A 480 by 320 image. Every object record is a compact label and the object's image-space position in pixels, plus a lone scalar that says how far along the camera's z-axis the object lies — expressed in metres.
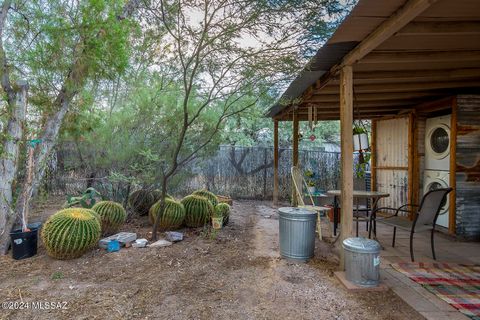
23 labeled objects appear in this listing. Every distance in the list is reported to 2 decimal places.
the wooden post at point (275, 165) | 6.92
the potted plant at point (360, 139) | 3.77
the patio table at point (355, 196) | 3.79
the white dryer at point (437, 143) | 4.56
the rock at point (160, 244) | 3.74
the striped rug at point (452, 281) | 2.29
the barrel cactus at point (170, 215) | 4.29
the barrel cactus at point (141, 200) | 5.01
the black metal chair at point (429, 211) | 3.20
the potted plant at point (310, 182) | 5.79
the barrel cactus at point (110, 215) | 4.06
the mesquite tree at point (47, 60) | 3.43
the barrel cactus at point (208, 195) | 5.34
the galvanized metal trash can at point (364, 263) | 2.54
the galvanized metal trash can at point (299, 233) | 3.21
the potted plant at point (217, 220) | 4.52
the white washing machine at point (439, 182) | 4.46
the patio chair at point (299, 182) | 4.18
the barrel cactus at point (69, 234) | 3.22
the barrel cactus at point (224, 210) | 4.65
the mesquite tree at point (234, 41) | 3.09
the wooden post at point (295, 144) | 5.70
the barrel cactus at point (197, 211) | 4.59
